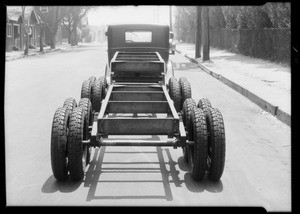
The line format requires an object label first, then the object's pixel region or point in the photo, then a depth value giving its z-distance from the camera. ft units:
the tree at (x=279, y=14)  64.91
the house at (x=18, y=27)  133.90
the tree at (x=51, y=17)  161.60
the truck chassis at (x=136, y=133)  14.74
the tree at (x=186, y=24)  193.98
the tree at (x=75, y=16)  216.54
